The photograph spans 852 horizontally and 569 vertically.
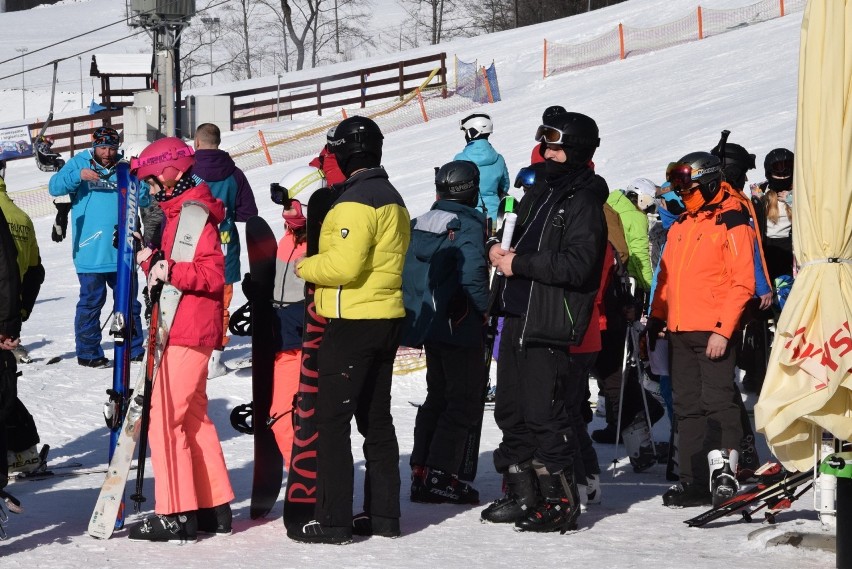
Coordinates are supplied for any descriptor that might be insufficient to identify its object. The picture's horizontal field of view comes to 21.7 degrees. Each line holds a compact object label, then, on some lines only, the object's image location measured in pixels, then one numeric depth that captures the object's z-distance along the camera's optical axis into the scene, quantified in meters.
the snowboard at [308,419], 10.12
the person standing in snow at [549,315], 10.23
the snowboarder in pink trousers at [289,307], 11.39
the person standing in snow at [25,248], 11.84
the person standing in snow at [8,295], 9.47
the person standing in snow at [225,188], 17.03
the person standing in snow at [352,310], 9.73
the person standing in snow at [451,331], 11.70
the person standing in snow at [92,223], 17.37
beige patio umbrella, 8.56
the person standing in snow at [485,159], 17.64
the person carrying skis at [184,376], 9.91
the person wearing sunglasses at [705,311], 11.39
